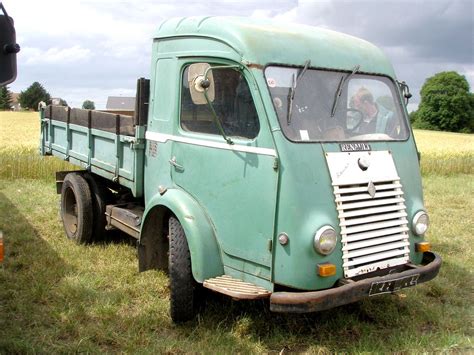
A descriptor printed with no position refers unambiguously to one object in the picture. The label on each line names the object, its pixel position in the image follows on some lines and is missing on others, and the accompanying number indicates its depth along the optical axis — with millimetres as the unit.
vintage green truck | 3863
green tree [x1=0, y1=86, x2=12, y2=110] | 67162
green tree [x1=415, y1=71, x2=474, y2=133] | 66438
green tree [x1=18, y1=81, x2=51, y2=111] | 79375
